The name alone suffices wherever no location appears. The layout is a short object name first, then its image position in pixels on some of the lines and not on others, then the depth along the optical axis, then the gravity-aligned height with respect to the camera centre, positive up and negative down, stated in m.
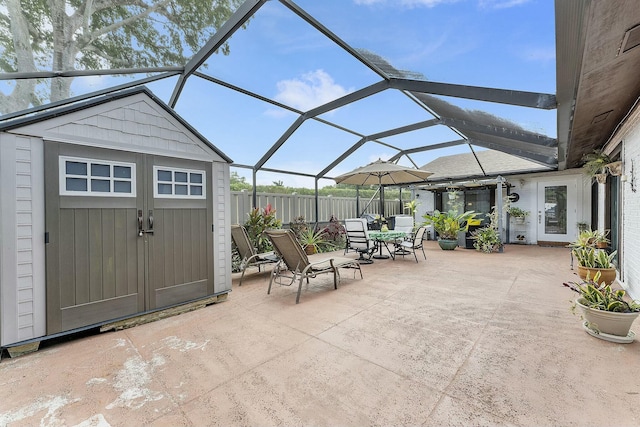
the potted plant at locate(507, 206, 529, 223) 10.05 -0.12
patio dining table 6.60 -0.61
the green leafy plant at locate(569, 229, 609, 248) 4.89 -0.56
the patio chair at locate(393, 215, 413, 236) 8.44 -0.42
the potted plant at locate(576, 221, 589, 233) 8.67 -0.52
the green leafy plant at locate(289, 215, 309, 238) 8.76 -0.44
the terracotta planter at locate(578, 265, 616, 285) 3.83 -0.93
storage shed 2.52 -0.02
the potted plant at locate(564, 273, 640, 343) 2.58 -1.03
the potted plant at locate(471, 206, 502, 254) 8.43 -0.95
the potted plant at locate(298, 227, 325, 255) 8.28 -0.91
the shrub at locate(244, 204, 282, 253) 6.80 -0.30
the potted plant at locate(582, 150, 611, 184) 4.92 +0.84
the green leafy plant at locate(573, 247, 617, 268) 3.90 -0.75
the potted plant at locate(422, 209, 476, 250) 8.95 -0.55
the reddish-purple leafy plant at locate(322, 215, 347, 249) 9.81 -0.83
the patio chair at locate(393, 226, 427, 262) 6.92 -0.87
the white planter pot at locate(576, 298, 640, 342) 2.57 -1.13
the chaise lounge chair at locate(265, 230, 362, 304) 4.17 -0.81
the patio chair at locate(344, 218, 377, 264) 6.36 -0.63
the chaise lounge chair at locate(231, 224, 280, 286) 5.46 -0.80
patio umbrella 6.63 +1.01
